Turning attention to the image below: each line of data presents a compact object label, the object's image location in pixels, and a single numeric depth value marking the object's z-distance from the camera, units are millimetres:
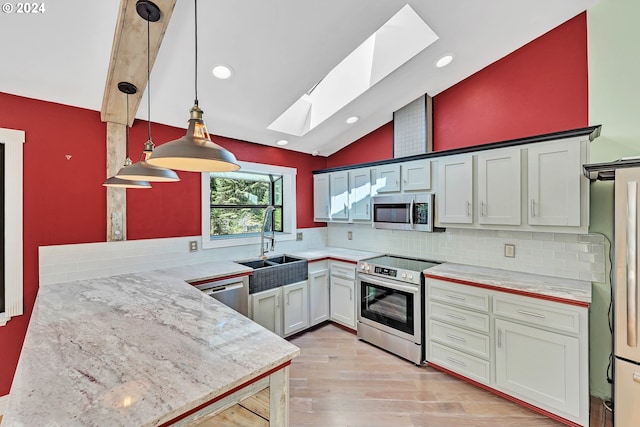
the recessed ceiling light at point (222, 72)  2281
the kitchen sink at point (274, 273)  2959
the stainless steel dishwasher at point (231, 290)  2596
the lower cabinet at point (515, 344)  1942
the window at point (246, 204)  3322
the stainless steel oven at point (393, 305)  2738
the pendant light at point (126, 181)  1802
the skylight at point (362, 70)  2441
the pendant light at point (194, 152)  1092
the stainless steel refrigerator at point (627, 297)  1604
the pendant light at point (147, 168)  1487
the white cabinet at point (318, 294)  3508
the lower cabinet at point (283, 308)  2979
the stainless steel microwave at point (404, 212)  2982
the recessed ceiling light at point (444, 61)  2617
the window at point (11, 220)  2109
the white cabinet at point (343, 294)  3441
